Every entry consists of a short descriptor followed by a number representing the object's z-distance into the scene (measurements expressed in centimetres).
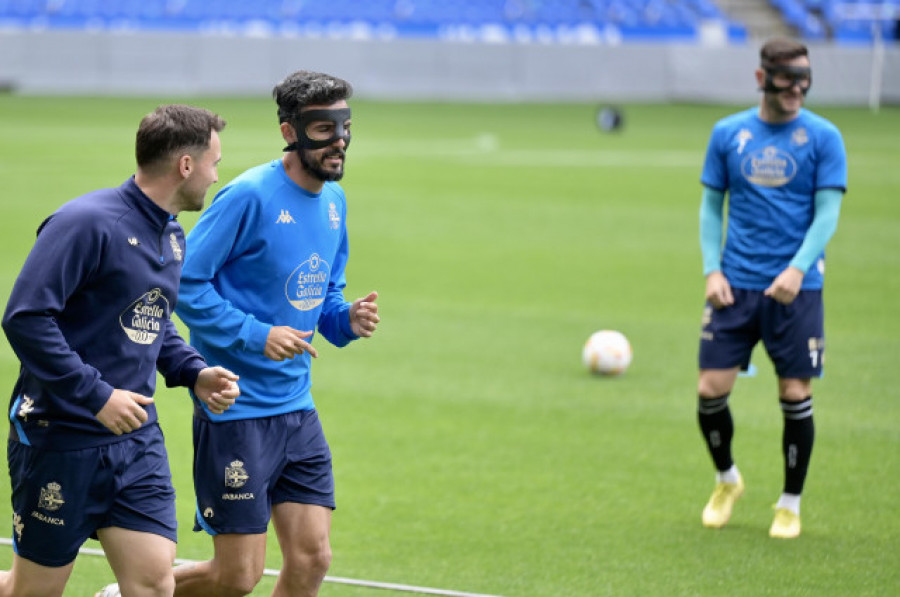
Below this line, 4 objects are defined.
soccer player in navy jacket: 883
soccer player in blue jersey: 1432
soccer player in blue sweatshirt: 1021
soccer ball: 2158
